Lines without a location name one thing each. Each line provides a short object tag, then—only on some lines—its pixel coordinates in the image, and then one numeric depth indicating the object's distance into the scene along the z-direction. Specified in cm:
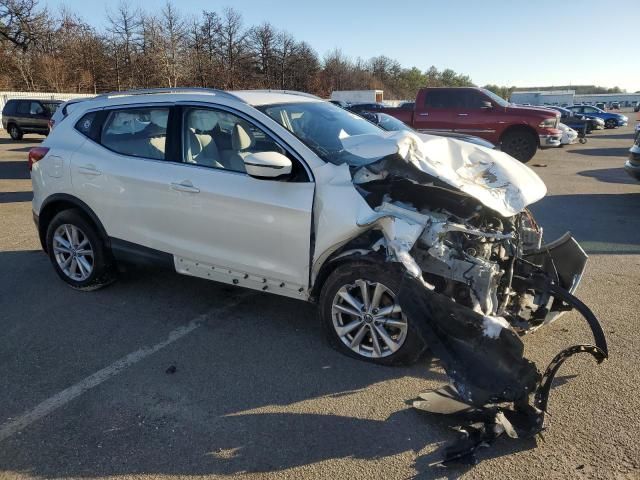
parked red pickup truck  1383
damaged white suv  331
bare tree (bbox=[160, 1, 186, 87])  4547
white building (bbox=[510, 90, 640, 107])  7512
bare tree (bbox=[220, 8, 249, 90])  5725
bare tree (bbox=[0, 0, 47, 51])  4288
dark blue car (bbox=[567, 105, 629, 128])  3441
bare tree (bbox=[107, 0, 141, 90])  4616
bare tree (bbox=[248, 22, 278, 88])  6125
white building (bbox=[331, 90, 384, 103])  5844
